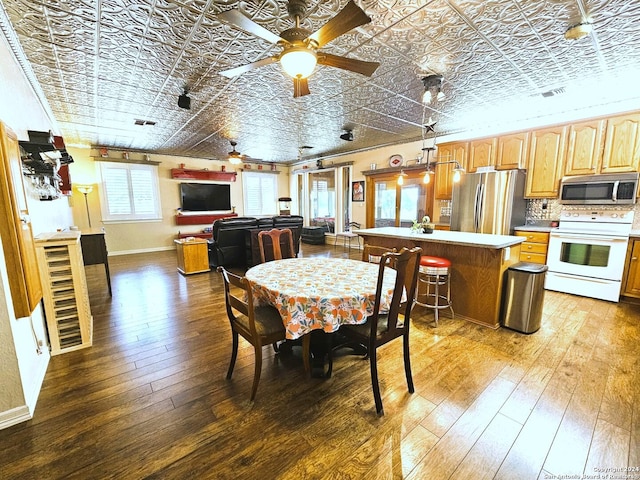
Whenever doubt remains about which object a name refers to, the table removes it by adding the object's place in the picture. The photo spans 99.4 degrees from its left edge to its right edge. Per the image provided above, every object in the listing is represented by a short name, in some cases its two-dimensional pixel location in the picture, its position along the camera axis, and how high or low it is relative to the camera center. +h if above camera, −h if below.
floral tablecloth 1.64 -0.57
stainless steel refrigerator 4.06 -0.01
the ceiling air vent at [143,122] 4.44 +1.34
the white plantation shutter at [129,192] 6.55 +0.28
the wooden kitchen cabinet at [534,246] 3.90 -0.67
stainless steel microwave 3.27 +0.14
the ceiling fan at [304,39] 1.49 +1.00
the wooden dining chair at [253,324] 1.71 -0.82
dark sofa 4.92 -0.69
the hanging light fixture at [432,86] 2.90 +1.26
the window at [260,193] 8.75 +0.31
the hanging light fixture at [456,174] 3.06 +0.30
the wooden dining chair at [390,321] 1.62 -0.80
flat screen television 7.56 +0.17
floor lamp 6.01 +0.32
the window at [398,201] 5.92 +0.01
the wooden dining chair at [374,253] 2.52 -0.47
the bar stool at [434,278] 2.82 -0.90
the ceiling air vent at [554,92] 3.29 +1.34
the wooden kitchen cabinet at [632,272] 3.26 -0.87
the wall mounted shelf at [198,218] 7.60 -0.44
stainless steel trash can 2.63 -0.95
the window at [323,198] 8.16 +0.13
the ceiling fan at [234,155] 5.66 +0.98
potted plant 3.36 -0.32
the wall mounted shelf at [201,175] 7.34 +0.79
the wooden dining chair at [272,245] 2.82 -0.44
